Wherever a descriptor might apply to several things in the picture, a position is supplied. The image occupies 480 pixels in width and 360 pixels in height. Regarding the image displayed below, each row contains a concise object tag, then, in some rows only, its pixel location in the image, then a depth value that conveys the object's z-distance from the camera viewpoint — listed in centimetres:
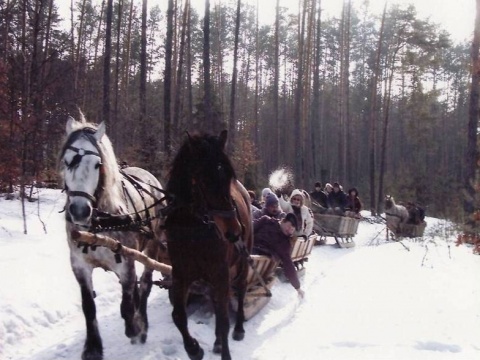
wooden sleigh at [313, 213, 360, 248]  1465
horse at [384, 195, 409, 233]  1834
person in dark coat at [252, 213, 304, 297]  753
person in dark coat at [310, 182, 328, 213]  1614
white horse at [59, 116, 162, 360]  431
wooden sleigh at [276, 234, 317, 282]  842
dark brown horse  456
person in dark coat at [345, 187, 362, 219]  1787
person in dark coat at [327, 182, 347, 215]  1653
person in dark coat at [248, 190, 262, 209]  1093
